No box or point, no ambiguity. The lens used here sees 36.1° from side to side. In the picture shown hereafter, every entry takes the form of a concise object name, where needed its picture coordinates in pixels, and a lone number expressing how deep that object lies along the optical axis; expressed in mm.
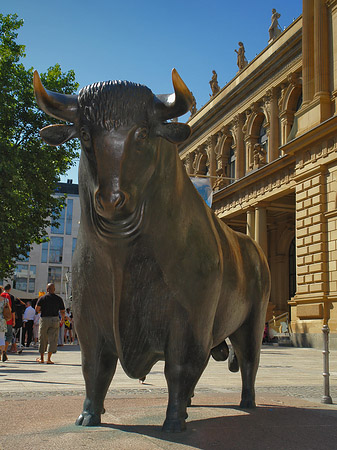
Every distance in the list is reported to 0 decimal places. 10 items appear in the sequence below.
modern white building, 74125
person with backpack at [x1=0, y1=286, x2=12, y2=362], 11672
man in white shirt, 18609
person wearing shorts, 11781
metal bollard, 5312
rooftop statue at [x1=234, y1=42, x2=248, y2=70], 36897
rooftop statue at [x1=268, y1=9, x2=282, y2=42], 32781
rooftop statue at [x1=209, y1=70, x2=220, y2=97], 41625
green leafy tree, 20984
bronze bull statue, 2684
